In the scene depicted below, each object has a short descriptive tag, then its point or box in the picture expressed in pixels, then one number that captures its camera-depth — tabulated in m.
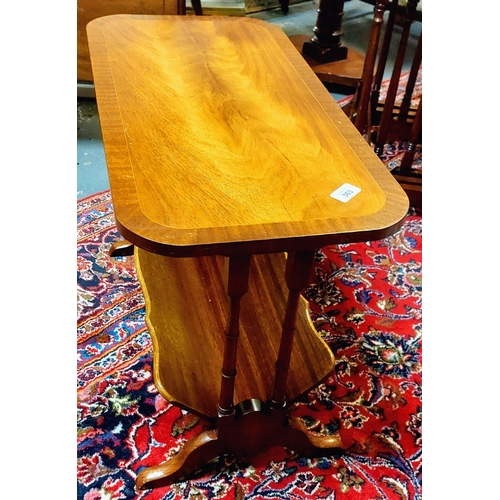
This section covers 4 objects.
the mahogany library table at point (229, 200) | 0.92
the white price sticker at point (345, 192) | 0.99
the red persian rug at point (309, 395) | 1.34
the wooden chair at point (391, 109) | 1.91
